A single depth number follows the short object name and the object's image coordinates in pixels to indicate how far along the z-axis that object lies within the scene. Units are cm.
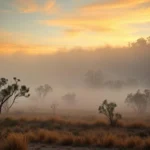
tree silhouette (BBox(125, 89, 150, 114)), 9750
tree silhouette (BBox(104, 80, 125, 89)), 19502
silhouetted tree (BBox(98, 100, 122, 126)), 4272
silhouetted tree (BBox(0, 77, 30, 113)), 4071
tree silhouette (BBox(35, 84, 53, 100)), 14662
